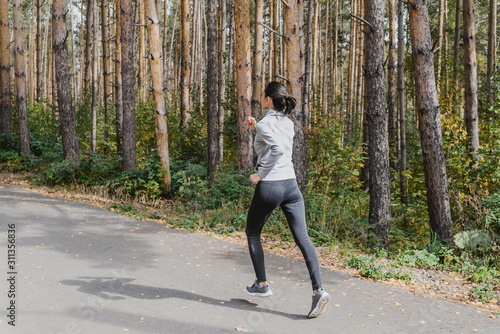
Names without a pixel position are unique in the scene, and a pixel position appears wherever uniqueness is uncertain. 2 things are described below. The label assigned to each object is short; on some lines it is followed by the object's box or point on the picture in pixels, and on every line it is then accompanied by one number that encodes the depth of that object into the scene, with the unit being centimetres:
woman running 378
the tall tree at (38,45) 2291
